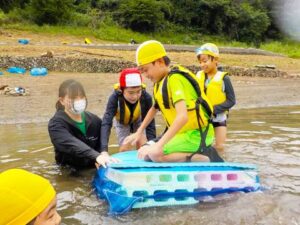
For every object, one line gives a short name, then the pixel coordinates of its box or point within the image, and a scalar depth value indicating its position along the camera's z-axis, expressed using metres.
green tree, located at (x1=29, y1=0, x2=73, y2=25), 34.28
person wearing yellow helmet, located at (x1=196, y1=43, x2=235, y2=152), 6.40
